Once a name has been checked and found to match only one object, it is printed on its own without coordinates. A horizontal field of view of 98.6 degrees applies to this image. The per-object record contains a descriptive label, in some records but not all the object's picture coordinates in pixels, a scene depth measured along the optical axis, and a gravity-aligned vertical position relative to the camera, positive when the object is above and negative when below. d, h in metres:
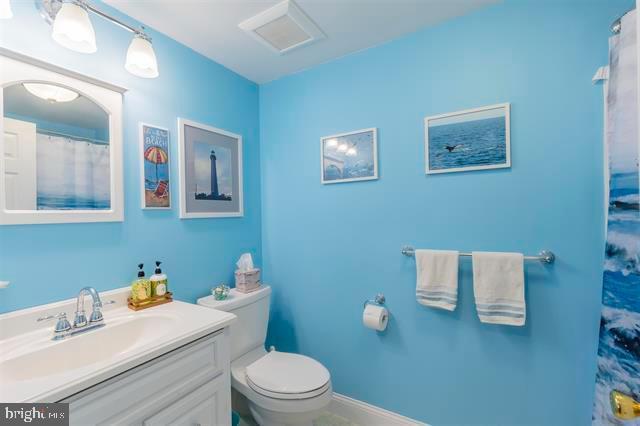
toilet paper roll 1.56 -0.62
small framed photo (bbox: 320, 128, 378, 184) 1.68 +0.34
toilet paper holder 1.66 -0.55
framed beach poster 1.40 +0.24
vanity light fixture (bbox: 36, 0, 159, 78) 0.99 +0.70
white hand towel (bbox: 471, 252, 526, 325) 1.27 -0.38
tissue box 1.70 -0.44
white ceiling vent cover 1.36 +0.98
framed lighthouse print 1.59 +0.26
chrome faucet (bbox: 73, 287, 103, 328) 1.07 -0.38
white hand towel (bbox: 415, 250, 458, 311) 1.41 -0.37
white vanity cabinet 0.79 -0.61
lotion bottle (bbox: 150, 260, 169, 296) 1.35 -0.35
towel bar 1.26 -0.23
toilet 1.28 -0.84
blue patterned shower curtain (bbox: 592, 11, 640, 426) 0.95 -0.14
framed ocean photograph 1.35 +0.35
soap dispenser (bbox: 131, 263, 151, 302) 1.29 -0.36
